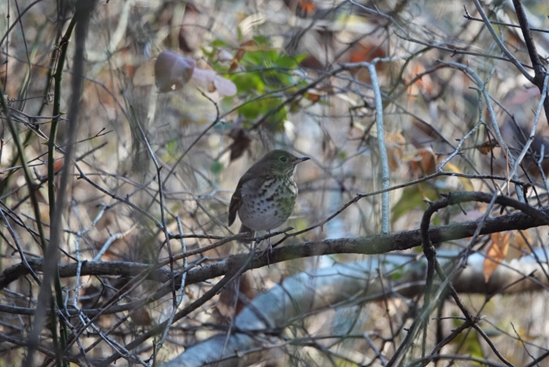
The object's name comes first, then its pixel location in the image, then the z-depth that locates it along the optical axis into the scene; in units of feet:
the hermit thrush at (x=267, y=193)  22.57
